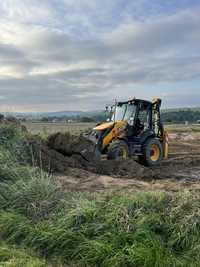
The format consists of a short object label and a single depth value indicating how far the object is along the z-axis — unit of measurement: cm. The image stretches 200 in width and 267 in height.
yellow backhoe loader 723
